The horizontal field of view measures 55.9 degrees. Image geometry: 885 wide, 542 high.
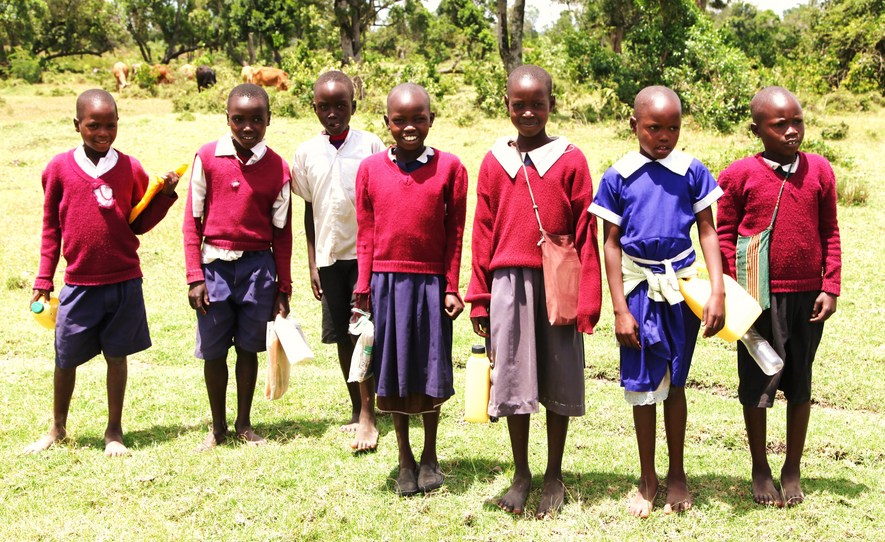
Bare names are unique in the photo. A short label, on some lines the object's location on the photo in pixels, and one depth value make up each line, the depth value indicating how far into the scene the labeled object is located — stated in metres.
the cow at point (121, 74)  22.86
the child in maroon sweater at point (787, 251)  3.25
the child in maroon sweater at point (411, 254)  3.40
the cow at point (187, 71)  23.30
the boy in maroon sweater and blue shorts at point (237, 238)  3.89
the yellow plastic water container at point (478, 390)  3.31
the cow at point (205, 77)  20.70
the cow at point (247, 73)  21.17
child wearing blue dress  3.12
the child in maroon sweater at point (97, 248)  3.89
